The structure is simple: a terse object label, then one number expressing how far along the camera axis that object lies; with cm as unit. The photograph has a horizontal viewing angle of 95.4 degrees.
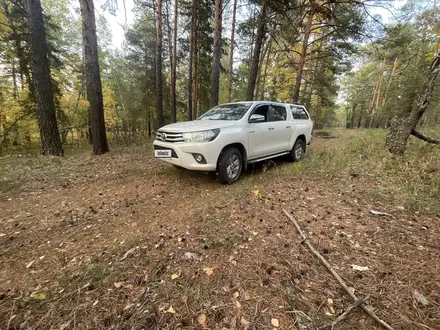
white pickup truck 387
